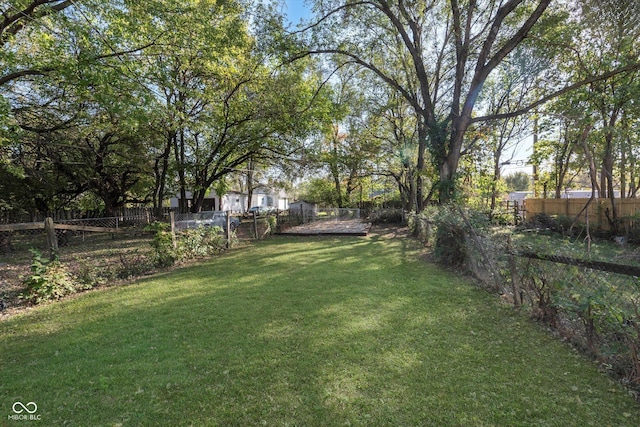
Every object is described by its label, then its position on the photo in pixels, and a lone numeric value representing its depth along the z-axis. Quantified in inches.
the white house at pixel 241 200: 1138.0
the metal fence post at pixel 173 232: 331.2
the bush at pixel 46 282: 213.9
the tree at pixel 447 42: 324.5
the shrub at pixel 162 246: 315.9
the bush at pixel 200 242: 350.0
